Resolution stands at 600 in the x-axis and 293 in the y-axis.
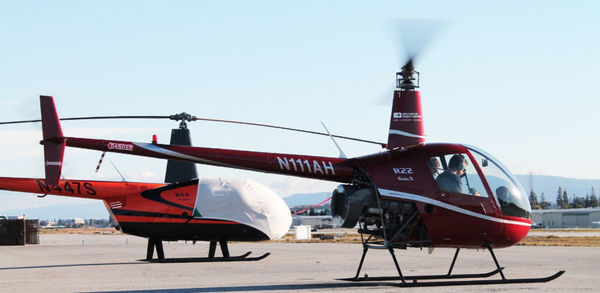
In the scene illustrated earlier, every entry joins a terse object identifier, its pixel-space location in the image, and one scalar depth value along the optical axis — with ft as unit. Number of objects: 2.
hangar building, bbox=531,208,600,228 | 426.10
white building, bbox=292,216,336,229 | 464.44
